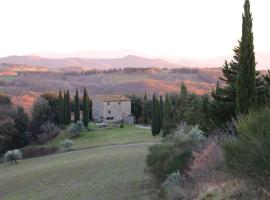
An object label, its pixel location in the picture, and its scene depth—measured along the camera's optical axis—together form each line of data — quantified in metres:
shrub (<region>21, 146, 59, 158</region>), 51.59
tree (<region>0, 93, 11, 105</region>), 78.31
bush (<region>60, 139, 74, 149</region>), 49.97
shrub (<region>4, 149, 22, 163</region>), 45.03
